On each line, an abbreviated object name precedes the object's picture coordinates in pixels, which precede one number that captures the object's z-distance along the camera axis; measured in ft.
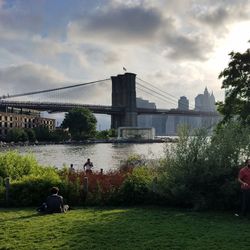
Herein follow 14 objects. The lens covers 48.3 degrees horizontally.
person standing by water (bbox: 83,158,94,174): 49.34
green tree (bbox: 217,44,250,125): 59.60
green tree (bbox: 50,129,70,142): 278.39
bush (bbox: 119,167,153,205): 31.89
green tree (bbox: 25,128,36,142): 267.65
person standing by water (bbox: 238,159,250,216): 27.32
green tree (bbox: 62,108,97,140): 288.39
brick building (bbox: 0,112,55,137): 288.14
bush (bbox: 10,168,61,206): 32.14
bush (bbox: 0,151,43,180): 39.61
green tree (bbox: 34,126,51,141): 276.39
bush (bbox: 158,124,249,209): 29.22
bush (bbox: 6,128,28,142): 257.65
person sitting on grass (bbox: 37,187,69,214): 28.13
